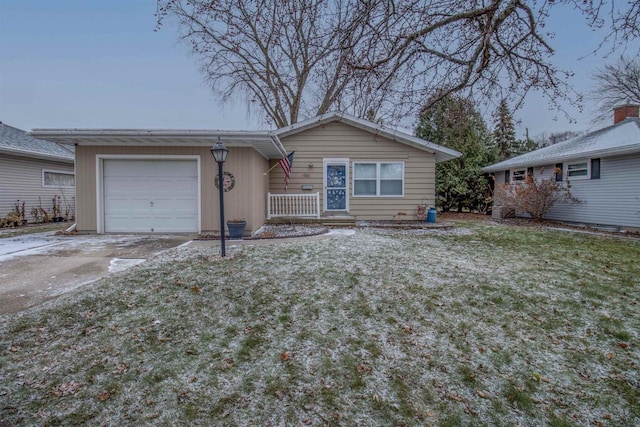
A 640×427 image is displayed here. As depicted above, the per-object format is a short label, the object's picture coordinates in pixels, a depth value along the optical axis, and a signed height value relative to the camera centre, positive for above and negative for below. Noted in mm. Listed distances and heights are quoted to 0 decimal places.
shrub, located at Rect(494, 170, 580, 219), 12570 +289
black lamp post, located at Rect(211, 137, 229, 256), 5852 +811
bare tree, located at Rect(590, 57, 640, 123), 18922 +6851
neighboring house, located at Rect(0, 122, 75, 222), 11664 +1206
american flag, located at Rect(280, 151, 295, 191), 10383 +1186
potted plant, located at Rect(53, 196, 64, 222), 13528 -312
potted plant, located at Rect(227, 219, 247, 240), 7727 -580
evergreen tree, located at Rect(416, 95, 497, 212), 17141 +1486
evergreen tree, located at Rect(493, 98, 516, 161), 20395 +3906
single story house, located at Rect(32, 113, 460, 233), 7875 +611
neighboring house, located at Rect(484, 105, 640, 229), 10422 +1148
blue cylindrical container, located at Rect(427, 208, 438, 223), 11773 -432
